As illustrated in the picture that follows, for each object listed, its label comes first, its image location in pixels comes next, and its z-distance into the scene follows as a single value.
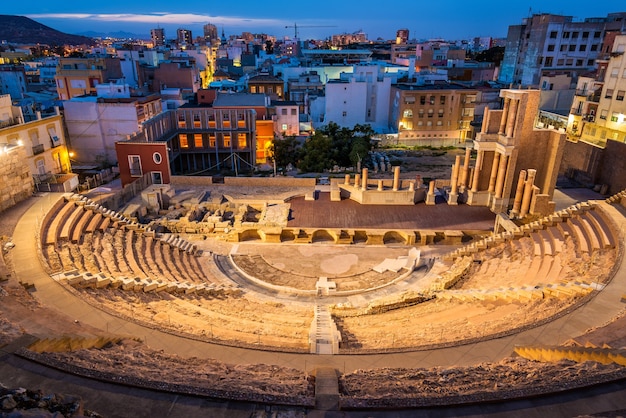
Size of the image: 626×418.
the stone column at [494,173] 28.92
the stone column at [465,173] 30.49
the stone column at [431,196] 30.20
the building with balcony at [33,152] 21.62
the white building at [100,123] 44.31
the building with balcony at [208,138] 48.88
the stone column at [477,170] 29.36
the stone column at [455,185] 30.36
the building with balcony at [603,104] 42.47
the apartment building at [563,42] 68.81
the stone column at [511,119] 26.75
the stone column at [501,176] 28.03
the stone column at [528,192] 26.70
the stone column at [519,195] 27.09
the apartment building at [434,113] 59.62
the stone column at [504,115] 27.61
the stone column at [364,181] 30.28
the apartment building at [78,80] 61.56
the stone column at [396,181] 30.33
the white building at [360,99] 62.72
